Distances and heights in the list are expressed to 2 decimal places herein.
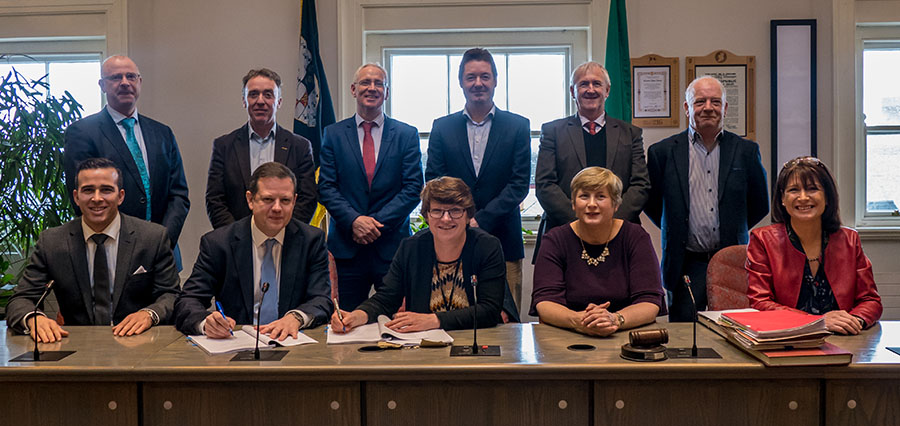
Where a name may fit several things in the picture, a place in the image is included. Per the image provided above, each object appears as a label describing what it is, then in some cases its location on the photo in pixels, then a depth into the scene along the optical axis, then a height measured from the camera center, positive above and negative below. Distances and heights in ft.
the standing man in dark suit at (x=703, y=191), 10.60 +0.15
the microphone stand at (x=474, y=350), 6.65 -1.34
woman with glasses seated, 8.42 -0.70
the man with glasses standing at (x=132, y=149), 10.57 +0.87
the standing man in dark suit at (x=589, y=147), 10.41 +0.80
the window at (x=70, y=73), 15.24 +2.83
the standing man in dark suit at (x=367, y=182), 10.61 +0.34
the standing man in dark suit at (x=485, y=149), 10.72 +0.81
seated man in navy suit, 8.49 -0.65
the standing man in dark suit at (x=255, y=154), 10.56 +0.78
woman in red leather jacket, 8.10 -0.63
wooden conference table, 6.15 -1.59
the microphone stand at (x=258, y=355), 6.57 -1.35
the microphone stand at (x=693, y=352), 6.49 -1.35
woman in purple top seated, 8.33 -0.66
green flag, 13.52 +2.74
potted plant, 12.70 +0.79
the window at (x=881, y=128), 14.57 +1.43
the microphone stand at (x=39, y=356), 6.61 -1.34
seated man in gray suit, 8.59 -0.64
